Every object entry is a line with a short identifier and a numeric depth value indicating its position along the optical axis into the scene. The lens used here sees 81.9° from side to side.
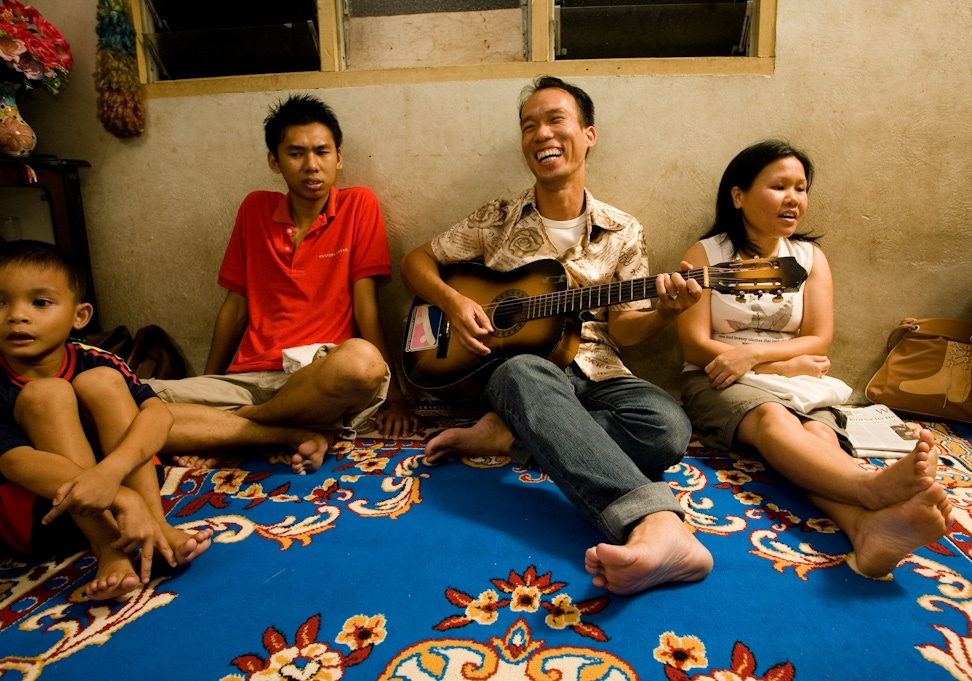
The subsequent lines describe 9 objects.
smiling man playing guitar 1.15
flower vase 2.04
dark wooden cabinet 2.10
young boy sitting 1.12
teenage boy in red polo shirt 1.74
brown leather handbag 1.96
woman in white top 1.37
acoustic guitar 1.47
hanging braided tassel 2.21
